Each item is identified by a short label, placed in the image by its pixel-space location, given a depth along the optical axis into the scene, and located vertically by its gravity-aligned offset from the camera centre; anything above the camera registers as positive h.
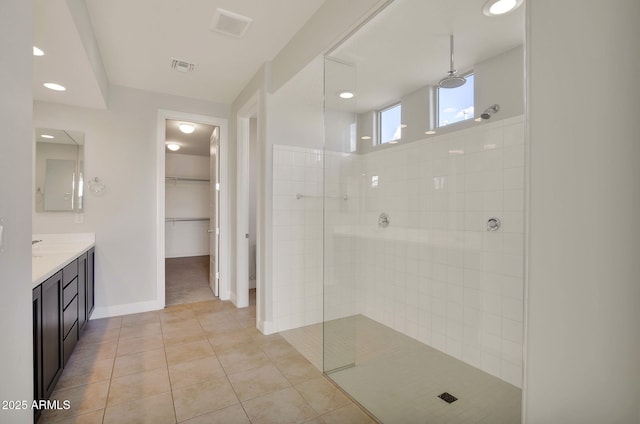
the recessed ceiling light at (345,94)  2.57 +0.98
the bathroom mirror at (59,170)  3.19 +0.42
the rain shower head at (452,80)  2.38 +1.03
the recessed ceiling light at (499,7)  1.80 +1.22
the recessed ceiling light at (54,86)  2.74 +1.12
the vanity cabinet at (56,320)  1.62 -0.73
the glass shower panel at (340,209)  2.61 +0.02
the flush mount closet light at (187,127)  4.14 +1.13
